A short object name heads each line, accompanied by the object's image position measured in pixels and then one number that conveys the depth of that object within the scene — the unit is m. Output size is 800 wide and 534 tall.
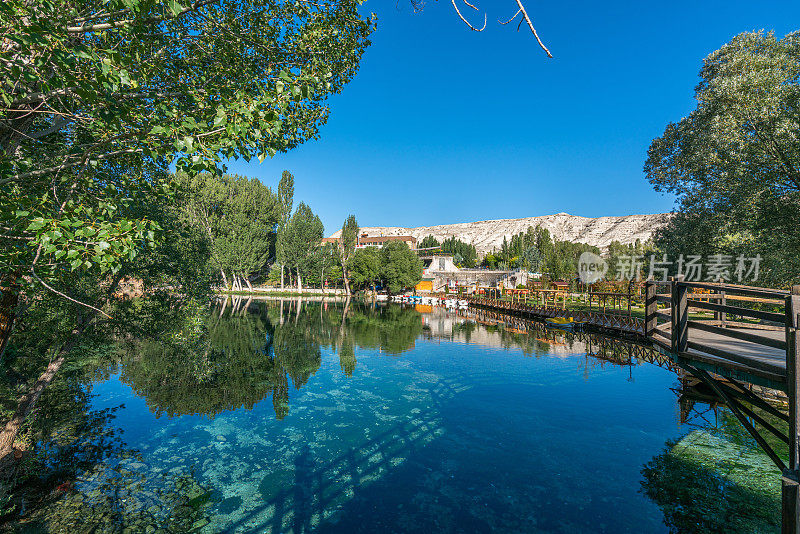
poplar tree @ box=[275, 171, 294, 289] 72.94
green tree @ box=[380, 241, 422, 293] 74.19
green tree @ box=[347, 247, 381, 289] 74.12
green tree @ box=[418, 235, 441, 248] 126.68
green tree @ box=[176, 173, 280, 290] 58.94
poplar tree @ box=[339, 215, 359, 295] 73.75
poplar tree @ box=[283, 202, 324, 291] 66.38
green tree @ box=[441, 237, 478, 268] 114.88
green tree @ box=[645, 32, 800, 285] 15.39
